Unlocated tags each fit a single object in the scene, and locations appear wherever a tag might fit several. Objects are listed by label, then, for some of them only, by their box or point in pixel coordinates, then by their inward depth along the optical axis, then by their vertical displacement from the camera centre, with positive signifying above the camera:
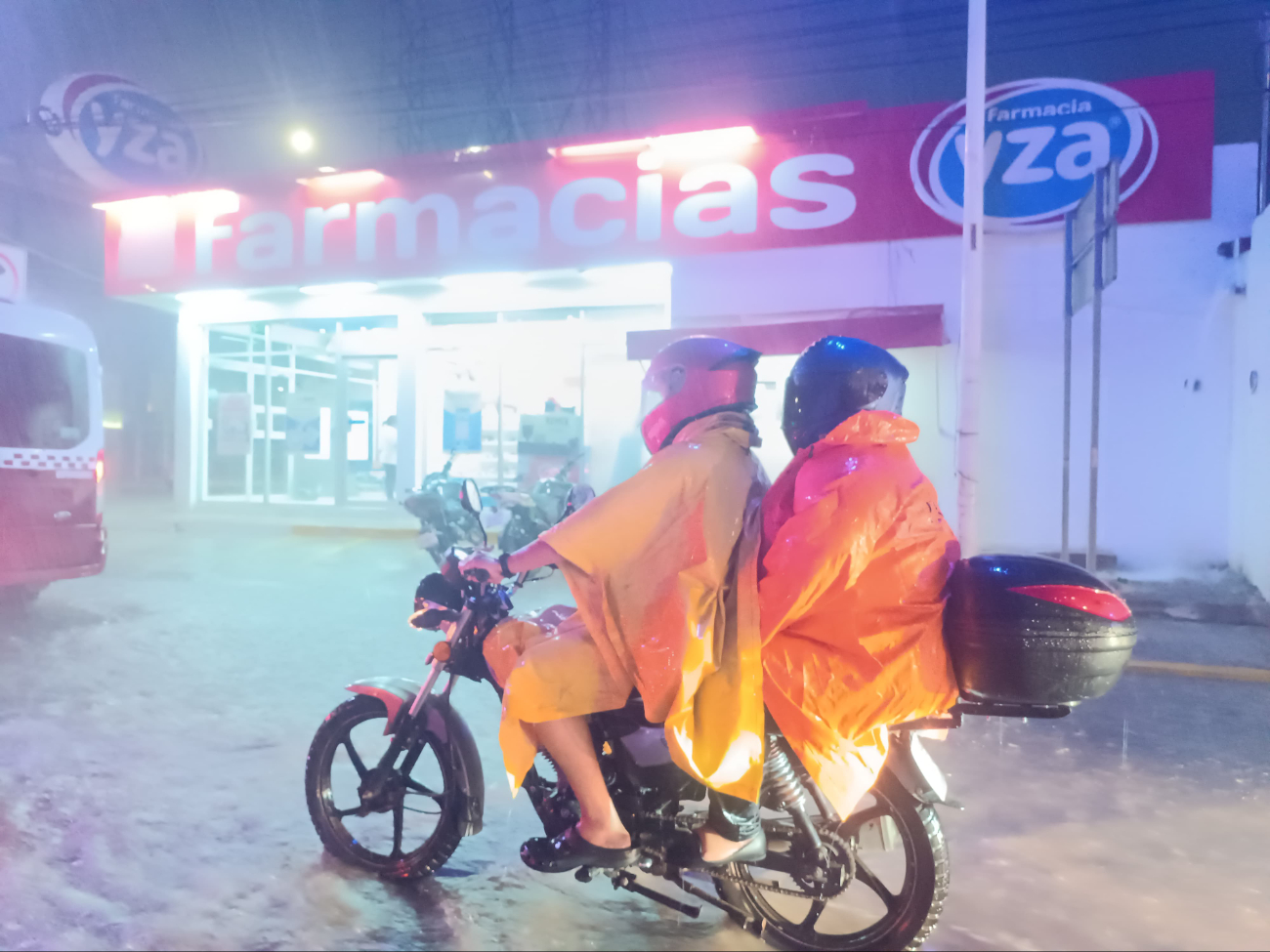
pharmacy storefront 11.10 +2.67
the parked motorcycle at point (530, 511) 11.30 -0.72
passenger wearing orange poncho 2.47 -0.40
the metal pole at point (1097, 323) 8.04 +1.33
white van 7.65 -0.03
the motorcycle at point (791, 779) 2.45 -1.07
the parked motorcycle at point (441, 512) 10.09 -0.67
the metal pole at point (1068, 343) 9.50 +1.22
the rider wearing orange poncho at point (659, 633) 2.58 -0.51
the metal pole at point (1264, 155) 10.12 +3.43
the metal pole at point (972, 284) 8.68 +1.71
